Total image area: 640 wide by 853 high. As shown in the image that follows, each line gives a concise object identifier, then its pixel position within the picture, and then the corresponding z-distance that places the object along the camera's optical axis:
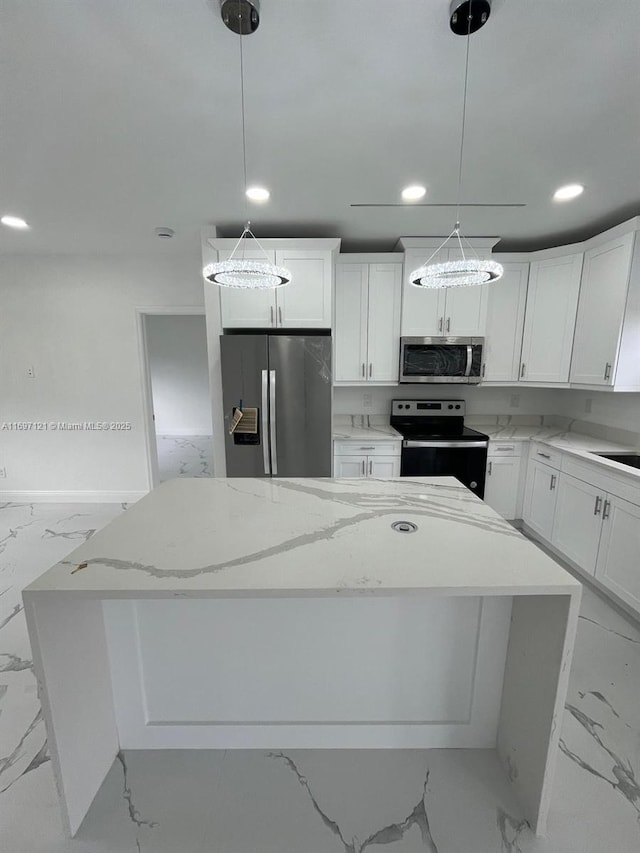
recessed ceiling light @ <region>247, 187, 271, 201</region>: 2.17
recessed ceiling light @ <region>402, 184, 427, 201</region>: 2.15
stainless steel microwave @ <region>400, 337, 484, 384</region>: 3.07
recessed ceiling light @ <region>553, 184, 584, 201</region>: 2.15
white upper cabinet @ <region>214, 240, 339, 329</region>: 2.76
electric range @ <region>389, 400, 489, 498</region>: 2.98
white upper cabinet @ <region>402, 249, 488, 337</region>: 3.03
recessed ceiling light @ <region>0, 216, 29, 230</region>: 2.63
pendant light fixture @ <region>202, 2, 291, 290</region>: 1.48
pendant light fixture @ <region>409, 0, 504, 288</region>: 1.41
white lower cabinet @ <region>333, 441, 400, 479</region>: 3.03
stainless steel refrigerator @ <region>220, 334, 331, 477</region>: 2.63
